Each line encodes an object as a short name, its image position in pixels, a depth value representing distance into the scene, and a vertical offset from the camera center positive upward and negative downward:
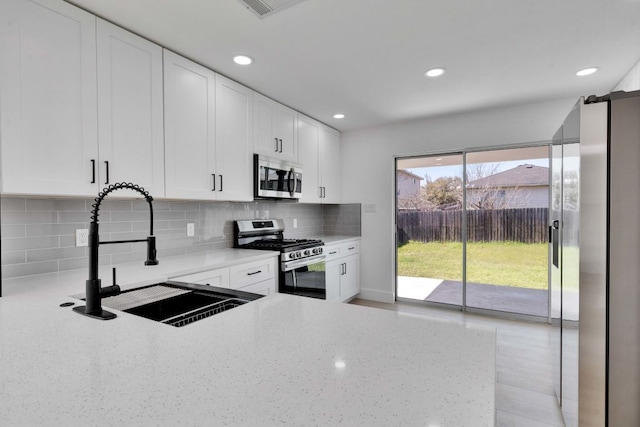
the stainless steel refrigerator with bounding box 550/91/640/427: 1.36 -0.22
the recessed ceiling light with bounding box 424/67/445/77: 2.64 +1.14
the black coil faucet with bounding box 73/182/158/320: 1.13 -0.26
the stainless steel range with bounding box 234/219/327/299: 3.01 -0.43
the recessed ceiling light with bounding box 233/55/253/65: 2.42 +1.14
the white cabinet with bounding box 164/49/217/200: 2.29 +0.61
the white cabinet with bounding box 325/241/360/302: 3.86 -0.79
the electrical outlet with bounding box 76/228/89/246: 2.08 -0.17
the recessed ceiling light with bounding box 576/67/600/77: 2.60 +1.12
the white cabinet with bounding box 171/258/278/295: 2.19 -0.51
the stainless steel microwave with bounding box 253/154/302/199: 3.07 +0.32
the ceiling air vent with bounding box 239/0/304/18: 1.73 +1.12
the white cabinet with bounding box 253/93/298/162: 3.12 +0.83
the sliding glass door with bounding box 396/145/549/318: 3.64 -0.26
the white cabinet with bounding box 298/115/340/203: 3.88 +0.64
